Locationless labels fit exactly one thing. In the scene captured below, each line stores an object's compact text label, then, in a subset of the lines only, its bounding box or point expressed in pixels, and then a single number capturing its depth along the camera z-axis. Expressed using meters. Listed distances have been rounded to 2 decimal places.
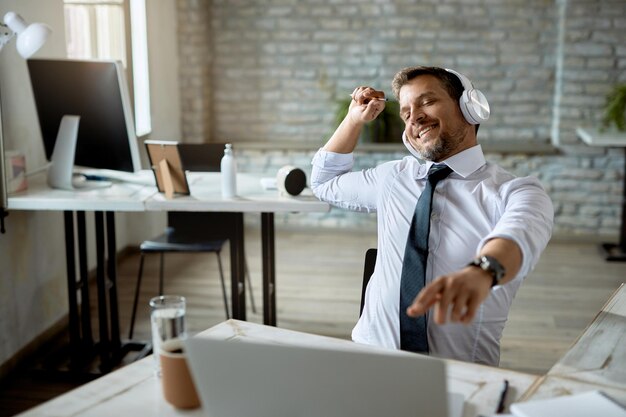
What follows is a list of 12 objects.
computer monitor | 3.21
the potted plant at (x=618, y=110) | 5.27
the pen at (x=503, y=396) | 1.38
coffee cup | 1.38
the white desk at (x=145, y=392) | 1.40
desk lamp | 2.97
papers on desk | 1.32
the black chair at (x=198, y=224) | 3.72
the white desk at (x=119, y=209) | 3.18
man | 1.98
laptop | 1.04
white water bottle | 3.22
